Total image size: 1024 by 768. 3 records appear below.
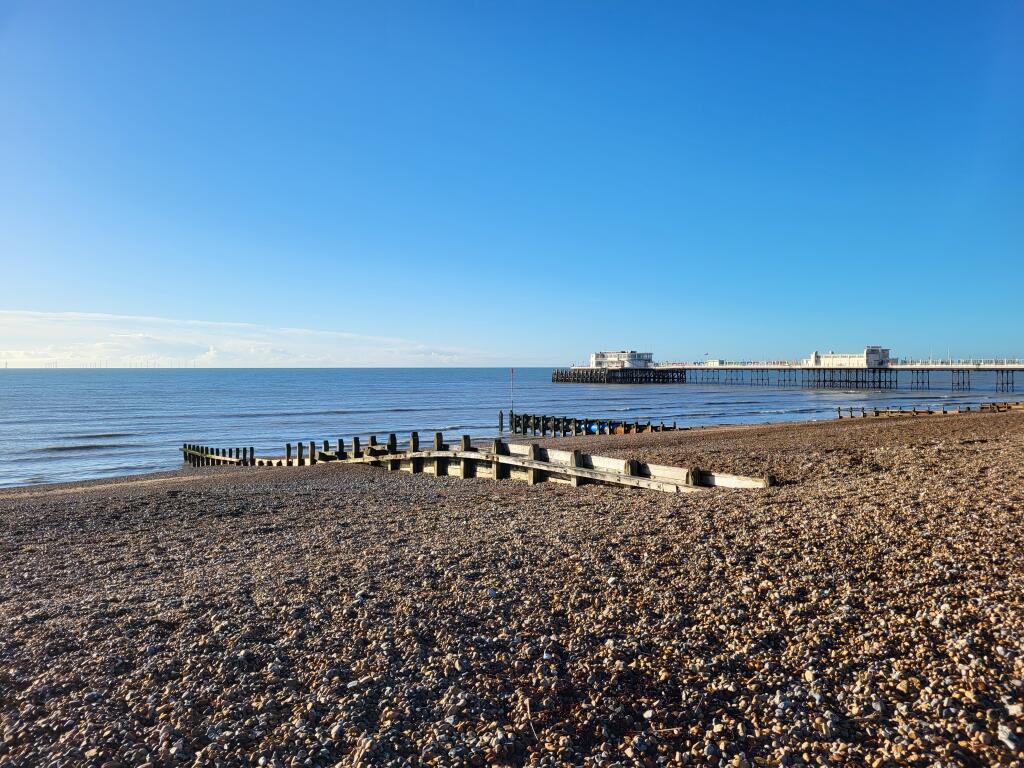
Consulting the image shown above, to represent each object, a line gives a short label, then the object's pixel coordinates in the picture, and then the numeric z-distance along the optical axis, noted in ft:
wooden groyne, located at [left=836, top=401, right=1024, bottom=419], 126.04
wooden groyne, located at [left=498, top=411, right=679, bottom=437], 116.88
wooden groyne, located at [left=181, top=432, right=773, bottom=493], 38.78
